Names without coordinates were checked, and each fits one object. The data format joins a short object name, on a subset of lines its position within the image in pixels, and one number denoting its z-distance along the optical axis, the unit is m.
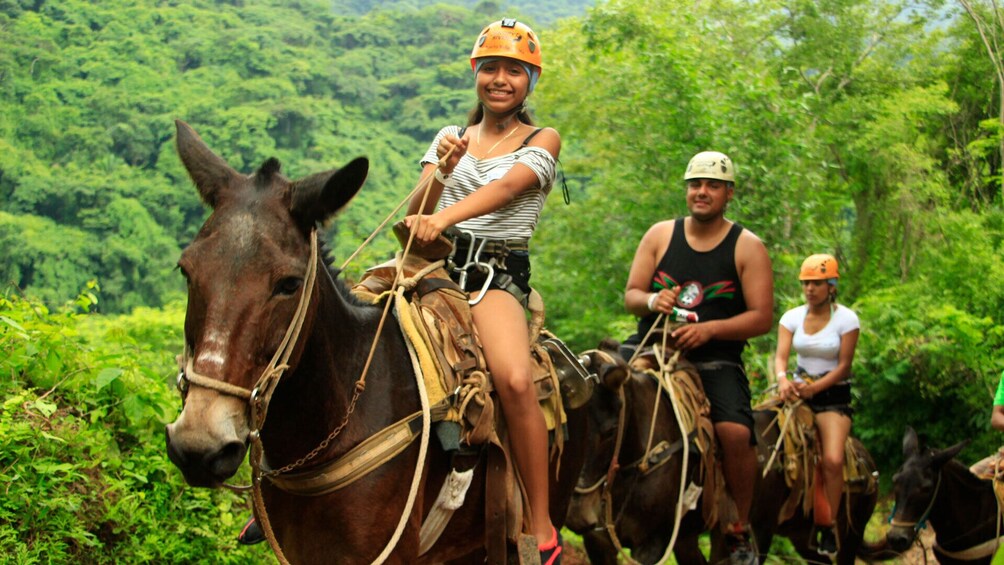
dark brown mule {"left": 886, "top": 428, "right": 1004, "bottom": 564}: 8.08
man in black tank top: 6.18
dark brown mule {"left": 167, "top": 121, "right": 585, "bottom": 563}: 2.66
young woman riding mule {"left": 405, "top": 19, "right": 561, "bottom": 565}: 4.00
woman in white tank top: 7.82
